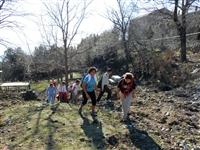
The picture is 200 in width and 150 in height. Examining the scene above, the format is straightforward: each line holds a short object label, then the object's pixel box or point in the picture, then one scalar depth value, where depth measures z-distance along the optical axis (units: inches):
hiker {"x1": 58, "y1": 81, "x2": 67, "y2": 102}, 331.9
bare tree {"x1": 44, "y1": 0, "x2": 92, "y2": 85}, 405.2
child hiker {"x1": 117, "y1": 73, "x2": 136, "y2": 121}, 194.8
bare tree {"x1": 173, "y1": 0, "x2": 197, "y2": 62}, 447.7
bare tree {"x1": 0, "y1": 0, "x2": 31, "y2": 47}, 214.4
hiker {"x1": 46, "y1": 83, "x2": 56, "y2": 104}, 329.5
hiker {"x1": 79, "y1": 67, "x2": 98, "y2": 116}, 200.2
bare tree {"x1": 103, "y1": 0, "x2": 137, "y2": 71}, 597.1
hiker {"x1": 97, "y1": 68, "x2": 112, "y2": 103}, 309.7
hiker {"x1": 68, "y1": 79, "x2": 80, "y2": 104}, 334.5
